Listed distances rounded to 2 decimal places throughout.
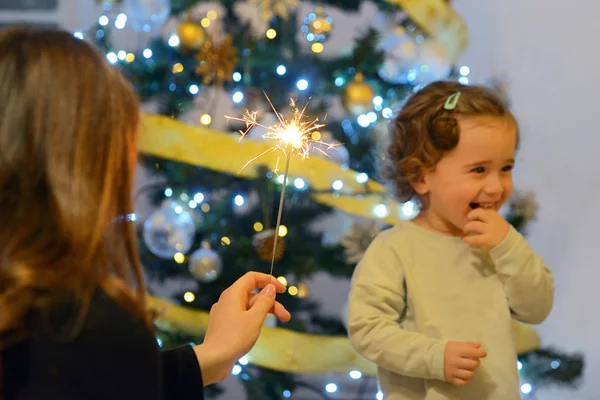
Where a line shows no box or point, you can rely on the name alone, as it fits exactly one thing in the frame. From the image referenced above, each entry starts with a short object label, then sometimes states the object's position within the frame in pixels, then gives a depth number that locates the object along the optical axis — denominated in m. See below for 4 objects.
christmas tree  2.11
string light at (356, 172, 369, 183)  2.13
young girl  1.40
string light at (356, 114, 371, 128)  2.18
